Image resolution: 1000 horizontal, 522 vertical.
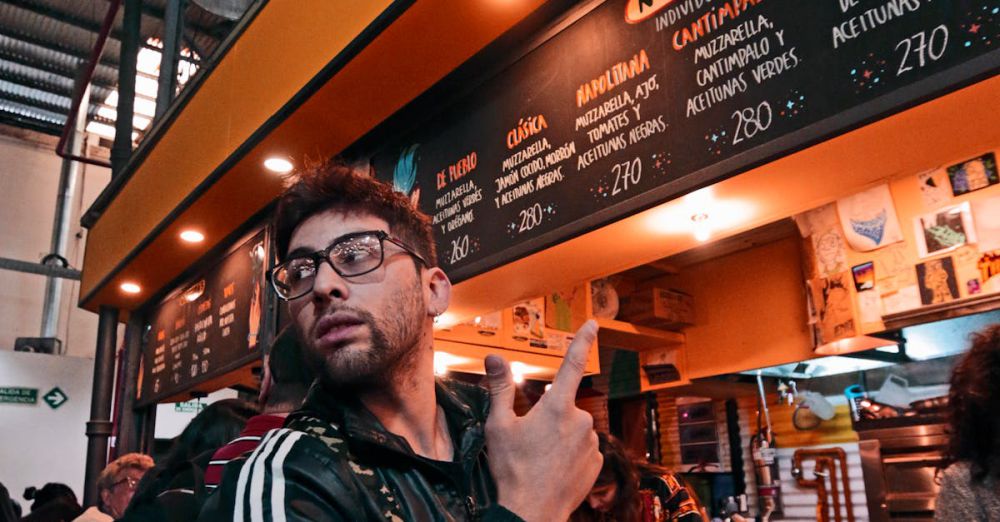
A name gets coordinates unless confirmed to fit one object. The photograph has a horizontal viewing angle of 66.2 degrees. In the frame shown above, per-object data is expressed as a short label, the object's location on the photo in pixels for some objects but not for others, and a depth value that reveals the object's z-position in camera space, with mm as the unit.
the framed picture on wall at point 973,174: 3672
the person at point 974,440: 2006
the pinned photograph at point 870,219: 3986
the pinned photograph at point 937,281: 3885
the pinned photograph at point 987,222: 3723
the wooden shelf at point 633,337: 5465
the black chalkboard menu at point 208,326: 4531
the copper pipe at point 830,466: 5473
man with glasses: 1017
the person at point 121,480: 3965
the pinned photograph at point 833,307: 4289
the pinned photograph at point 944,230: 3818
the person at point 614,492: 3191
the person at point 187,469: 2012
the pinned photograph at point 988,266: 3711
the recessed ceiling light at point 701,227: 2301
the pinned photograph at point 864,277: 4215
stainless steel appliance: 4520
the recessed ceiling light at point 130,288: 5867
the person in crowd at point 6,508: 3896
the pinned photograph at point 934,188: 3867
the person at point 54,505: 5055
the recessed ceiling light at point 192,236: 4805
